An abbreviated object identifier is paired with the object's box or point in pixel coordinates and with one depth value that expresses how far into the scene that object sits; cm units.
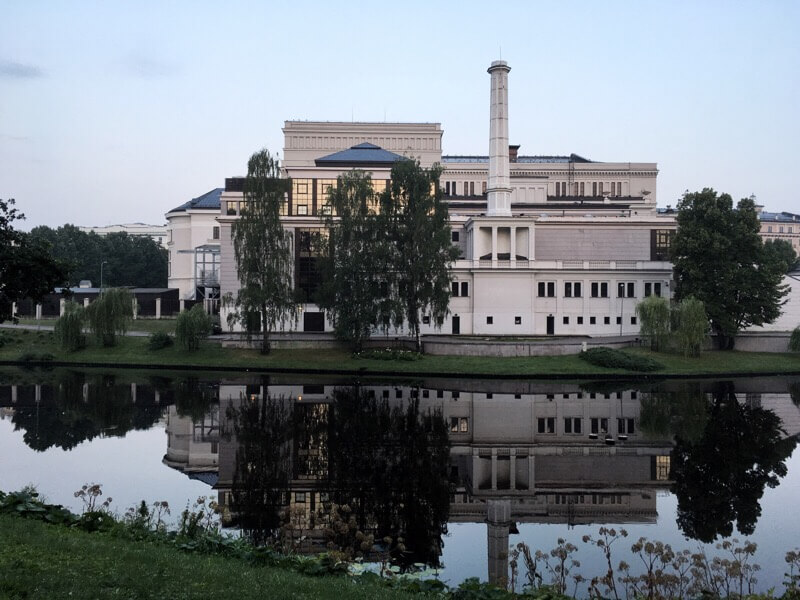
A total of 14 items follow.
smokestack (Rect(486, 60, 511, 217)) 6538
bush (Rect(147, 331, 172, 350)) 5953
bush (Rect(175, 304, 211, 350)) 5741
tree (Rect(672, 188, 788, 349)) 5866
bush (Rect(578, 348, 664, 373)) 5178
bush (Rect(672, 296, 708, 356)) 5450
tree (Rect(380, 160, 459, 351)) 5578
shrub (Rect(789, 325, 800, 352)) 5847
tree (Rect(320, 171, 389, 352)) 5512
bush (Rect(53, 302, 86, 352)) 5933
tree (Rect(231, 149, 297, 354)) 5566
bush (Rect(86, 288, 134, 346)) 6028
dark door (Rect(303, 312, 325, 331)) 6488
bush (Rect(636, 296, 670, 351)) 5612
